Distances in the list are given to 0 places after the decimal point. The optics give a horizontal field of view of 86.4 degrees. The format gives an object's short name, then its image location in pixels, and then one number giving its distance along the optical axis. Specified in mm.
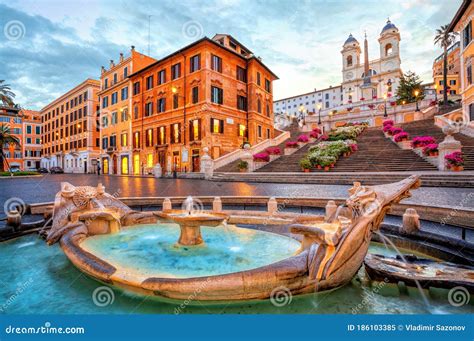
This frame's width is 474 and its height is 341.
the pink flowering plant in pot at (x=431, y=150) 16406
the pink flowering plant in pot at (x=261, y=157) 23734
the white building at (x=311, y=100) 87875
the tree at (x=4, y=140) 35956
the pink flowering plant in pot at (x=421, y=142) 17734
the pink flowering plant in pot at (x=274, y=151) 25216
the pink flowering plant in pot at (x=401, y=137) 20650
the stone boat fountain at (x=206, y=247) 3047
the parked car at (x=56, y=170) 49688
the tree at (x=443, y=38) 41688
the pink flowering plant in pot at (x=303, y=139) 28131
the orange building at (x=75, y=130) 47500
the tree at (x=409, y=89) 44219
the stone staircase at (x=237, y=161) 24302
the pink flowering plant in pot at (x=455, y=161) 14070
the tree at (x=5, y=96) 35281
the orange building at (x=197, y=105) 28719
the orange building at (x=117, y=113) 37938
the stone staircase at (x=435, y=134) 15170
